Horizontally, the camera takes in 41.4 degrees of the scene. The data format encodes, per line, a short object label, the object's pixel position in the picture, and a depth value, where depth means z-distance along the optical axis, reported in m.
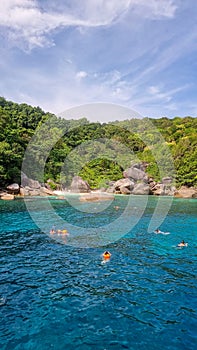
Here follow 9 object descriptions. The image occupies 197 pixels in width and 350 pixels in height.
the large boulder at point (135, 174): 61.84
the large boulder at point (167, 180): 60.12
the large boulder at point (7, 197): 38.96
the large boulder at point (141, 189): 56.12
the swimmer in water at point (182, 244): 15.77
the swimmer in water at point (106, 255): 13.17
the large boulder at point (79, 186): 54.50
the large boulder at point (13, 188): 43.28
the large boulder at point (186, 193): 52.48
